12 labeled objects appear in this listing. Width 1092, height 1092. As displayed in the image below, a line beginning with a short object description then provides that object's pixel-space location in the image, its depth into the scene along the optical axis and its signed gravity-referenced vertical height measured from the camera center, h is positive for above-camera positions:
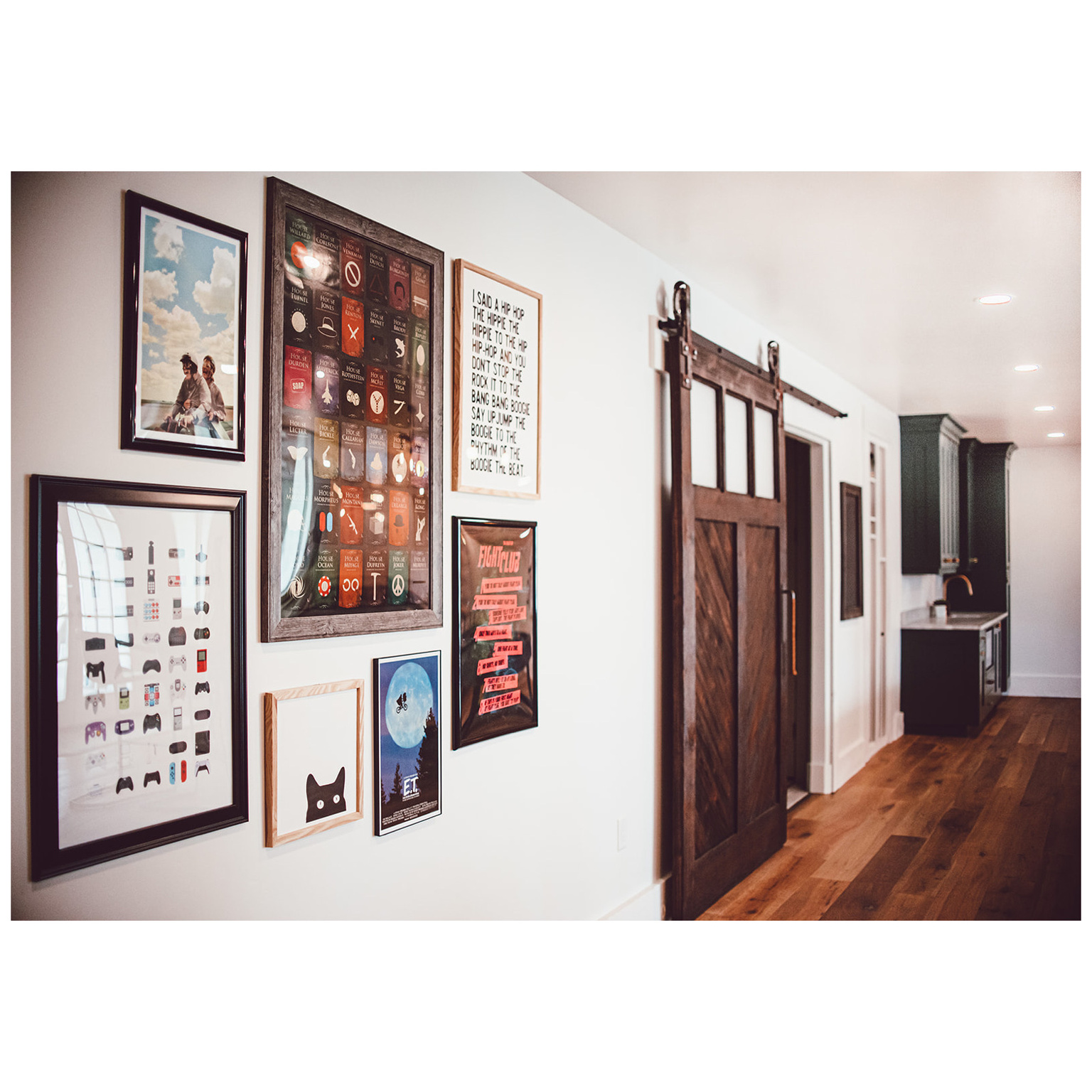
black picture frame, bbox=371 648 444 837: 1.87 -0.44
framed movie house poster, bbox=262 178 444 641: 1.64 +0.28
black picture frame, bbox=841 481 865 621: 5.46 +0.00
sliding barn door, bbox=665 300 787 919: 3.10 -0.27
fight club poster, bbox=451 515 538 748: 2.12 -0.20
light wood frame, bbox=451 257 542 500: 2.11 +0.48
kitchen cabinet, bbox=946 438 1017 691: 8.29 +0.21
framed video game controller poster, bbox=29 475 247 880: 1.27 -0.18
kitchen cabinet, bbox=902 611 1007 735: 6.54 -0.96
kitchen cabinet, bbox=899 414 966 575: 6.76 +0.52
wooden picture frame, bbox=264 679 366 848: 1.62 -0.40
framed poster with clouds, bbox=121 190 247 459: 1.39 +0.39
